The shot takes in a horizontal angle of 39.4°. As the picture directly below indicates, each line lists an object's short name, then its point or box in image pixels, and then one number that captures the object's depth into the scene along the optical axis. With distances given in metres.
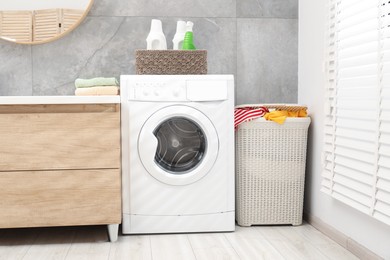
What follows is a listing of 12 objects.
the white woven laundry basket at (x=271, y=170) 2.87
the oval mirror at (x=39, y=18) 3.08
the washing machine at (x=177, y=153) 2.65
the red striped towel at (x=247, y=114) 2.82
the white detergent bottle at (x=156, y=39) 2.94
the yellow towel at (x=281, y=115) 2.83
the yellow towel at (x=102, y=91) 2.69
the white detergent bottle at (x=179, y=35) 3.00
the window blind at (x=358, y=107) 2.02
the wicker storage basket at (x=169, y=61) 2.80
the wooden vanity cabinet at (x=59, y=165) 2.48
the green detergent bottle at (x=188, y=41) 2.92
